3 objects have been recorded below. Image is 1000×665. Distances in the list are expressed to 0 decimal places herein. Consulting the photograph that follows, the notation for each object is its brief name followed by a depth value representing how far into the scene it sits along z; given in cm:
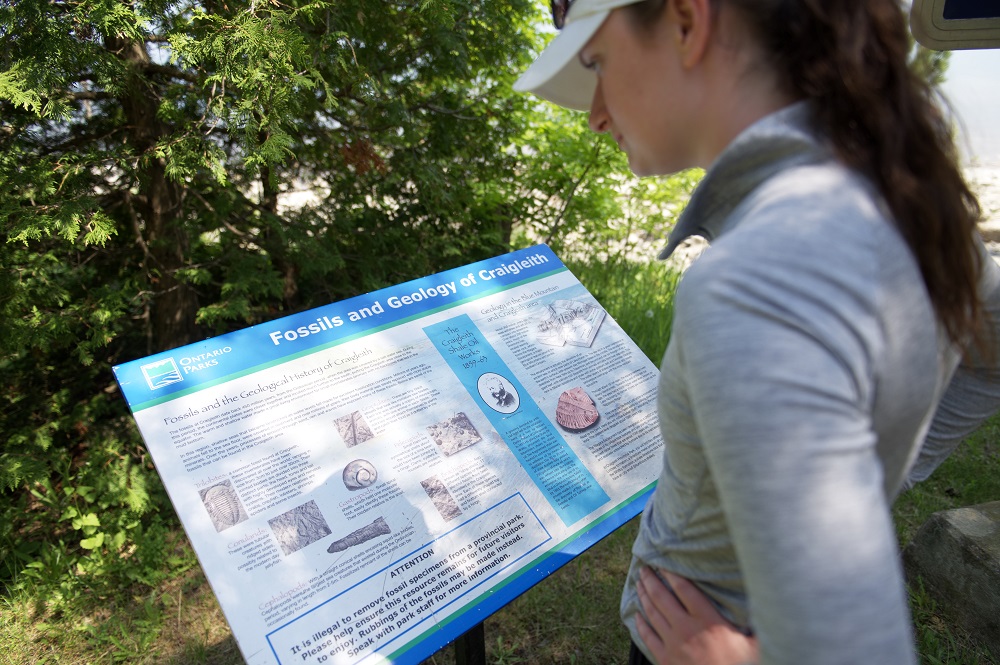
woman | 74
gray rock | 270
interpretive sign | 153
